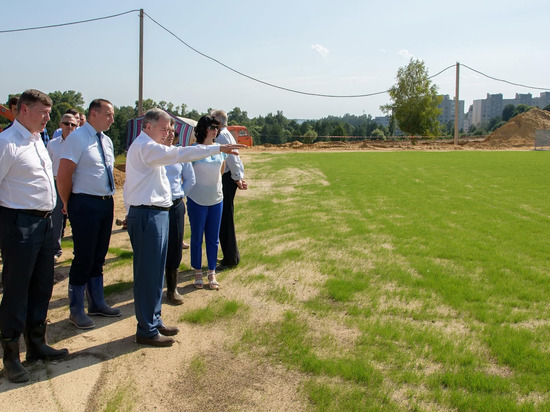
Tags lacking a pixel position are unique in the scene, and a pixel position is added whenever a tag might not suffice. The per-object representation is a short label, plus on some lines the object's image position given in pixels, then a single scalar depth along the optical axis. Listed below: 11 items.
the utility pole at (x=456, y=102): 44.51
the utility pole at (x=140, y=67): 18.69
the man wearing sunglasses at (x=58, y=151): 5.84
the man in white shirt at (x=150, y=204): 3.67
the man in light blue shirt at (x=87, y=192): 4.16
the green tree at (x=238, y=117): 103.17
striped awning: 14.15
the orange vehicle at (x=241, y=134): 41.00
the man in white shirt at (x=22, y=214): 3.37
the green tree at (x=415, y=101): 52.21
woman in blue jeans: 5.24
